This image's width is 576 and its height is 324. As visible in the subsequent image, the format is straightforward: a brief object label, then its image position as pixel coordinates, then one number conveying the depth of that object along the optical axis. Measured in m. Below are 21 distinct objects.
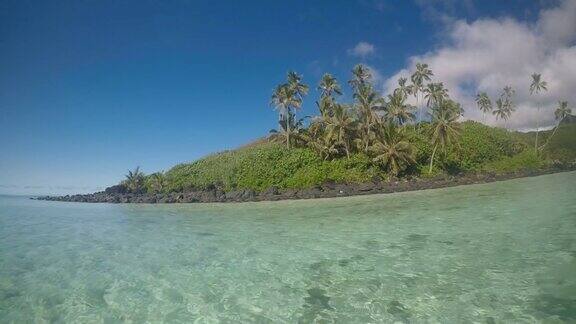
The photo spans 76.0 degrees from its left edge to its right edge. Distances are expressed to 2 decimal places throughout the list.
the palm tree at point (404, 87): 73.75
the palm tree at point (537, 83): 83.96
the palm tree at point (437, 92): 71.56
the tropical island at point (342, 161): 51.28
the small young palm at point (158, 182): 65.25
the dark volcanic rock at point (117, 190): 71.69
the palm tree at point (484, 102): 96.44
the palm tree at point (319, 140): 56.12
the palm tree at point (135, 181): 70.24
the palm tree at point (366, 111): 55.16
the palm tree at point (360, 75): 63.25
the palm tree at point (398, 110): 59.59
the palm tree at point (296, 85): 60.71
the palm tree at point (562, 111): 86.88
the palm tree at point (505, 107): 93.26
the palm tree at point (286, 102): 59.59
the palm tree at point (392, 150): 52.38
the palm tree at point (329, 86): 61.84
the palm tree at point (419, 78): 74.31
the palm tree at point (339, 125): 54.50
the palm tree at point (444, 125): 54.47
